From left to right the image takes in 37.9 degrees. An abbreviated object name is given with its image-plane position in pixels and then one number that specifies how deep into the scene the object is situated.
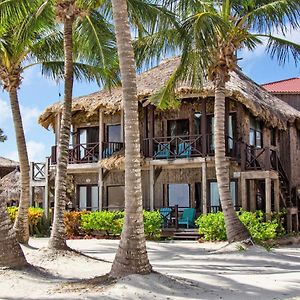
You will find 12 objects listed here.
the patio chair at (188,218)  16.99
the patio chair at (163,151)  17.15
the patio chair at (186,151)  16.81
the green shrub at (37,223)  17.73
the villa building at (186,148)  16.60
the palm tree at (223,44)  11.21
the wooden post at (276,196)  16.40
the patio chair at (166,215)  16.84
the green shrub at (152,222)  15.84
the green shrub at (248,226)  14.23
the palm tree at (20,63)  11.21
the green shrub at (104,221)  16.50
